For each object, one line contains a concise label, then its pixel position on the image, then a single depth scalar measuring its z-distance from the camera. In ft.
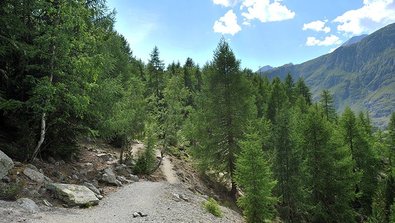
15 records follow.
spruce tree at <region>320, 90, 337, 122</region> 173.27
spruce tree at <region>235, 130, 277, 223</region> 63.21
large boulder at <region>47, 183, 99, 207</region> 47.52
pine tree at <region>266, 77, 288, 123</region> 159.85
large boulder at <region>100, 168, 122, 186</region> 63.89
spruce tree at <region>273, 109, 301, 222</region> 82.28
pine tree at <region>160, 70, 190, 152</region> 92.27
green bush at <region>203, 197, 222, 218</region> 59.77
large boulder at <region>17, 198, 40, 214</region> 40.01
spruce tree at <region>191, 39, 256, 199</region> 90.22
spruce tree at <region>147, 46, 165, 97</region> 222.36
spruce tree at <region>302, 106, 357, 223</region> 90.94
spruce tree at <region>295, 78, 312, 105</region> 234.38
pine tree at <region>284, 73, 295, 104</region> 202.08
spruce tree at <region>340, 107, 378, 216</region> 119.44
